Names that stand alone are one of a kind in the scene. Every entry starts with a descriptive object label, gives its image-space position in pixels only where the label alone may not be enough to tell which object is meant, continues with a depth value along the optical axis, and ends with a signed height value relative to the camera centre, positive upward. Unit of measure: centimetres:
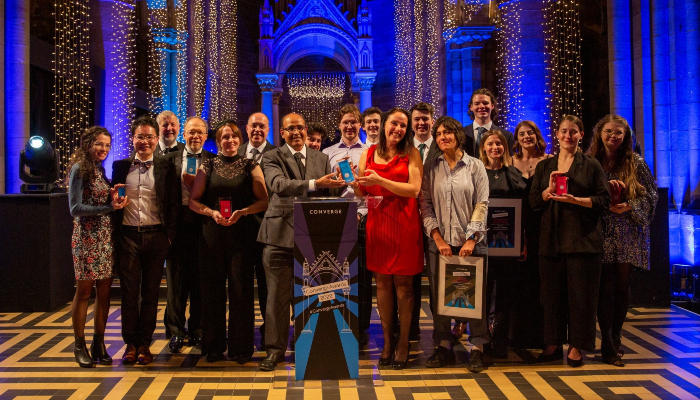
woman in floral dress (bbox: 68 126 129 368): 390 -13
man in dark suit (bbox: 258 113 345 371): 387 -11
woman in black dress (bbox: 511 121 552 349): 427 -47
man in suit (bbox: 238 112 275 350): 426 -6
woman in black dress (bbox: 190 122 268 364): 405 -26
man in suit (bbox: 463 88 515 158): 481 +79
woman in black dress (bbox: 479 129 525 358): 417 -39
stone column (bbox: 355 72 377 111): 1753 +401
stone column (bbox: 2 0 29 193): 748 +178
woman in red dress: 385 -6
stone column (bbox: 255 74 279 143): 1788 +388
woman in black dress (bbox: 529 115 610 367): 394 -25
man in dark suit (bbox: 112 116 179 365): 401 -14
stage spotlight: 610 +52
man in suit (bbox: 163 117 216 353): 441 -43
